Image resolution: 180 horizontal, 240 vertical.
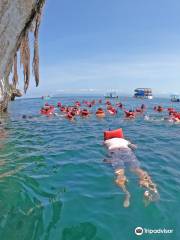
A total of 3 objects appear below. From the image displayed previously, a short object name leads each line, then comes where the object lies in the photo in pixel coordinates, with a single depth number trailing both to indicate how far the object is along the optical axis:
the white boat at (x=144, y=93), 71.26
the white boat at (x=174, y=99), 61.91
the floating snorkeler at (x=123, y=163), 5.42
